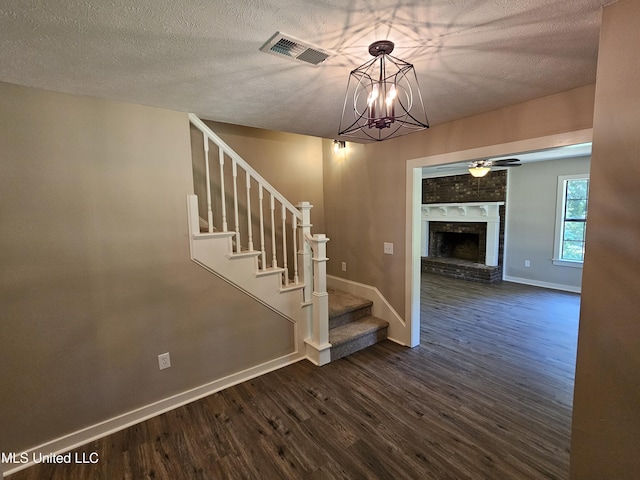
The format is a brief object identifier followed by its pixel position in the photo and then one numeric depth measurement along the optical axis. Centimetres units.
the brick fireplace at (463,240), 593
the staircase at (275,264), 241
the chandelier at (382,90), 134
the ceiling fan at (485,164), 453
